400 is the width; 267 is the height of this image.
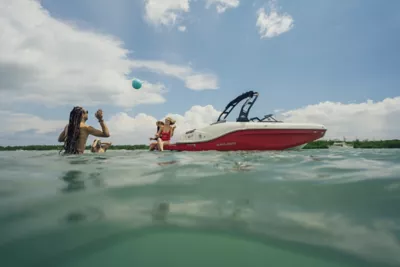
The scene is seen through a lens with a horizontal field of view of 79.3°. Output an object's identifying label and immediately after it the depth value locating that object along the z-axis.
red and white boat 11.27
